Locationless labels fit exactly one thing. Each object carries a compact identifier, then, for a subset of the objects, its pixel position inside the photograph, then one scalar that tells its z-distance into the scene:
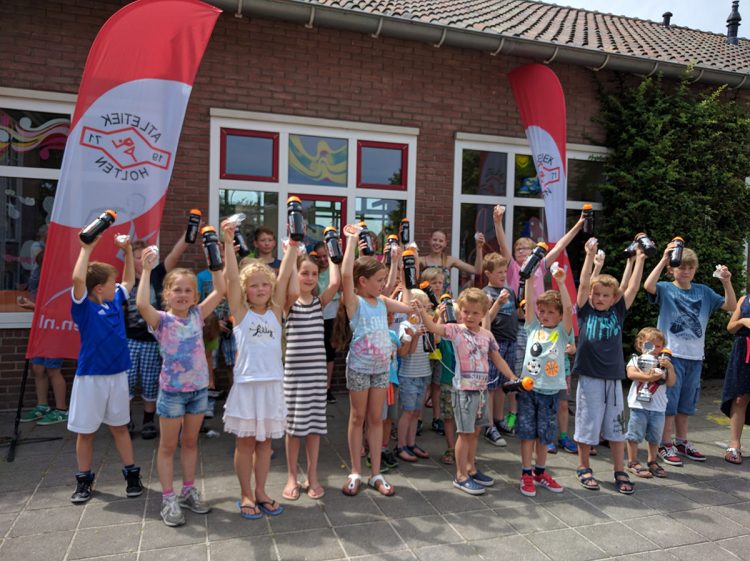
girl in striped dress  3.59
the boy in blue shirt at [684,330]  4.65
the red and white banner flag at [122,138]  4.50
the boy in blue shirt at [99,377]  3.49
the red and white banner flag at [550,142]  6.43
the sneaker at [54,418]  5.13
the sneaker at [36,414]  5.21
